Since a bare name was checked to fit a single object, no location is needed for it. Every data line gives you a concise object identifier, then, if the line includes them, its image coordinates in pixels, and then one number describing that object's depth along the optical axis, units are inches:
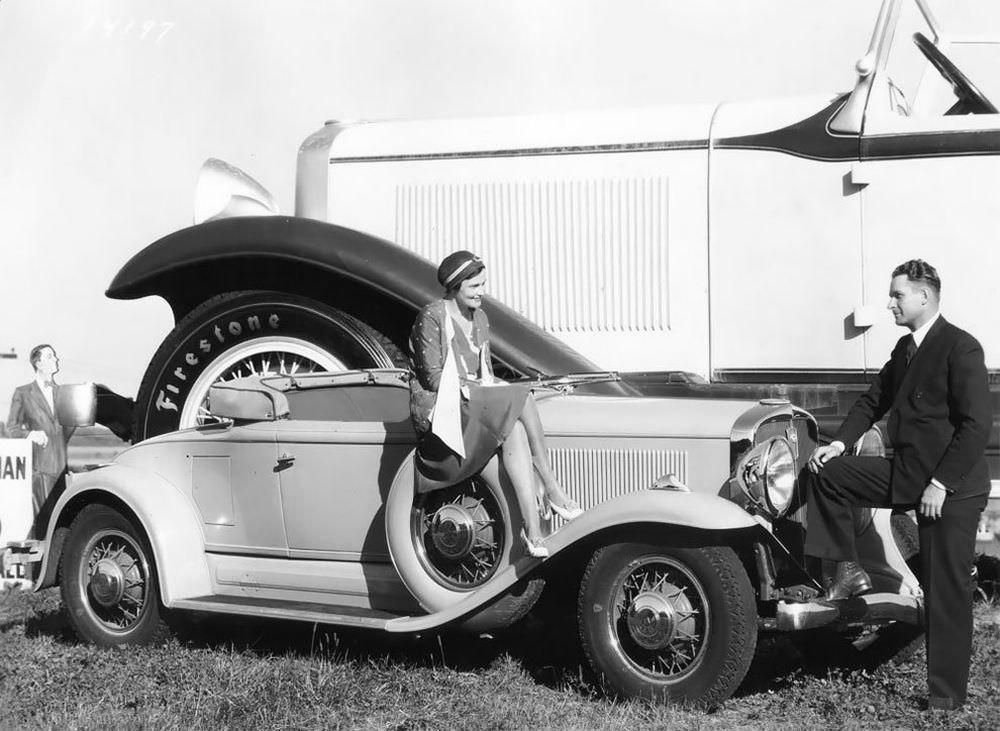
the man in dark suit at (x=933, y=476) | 176.6
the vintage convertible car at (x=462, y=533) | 179.3
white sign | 301.0
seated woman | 191.5
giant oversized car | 249.8
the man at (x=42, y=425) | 323.0
